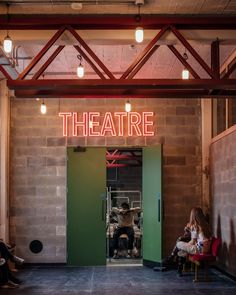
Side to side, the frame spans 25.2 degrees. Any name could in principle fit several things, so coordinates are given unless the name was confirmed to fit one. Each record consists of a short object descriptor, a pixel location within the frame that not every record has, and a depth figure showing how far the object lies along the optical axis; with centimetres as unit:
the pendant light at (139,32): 644
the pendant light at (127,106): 1051
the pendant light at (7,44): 645
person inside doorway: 1223
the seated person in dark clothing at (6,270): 877
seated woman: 925
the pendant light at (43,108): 1089
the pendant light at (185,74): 786
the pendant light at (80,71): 758
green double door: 1118
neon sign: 1144
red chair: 899
